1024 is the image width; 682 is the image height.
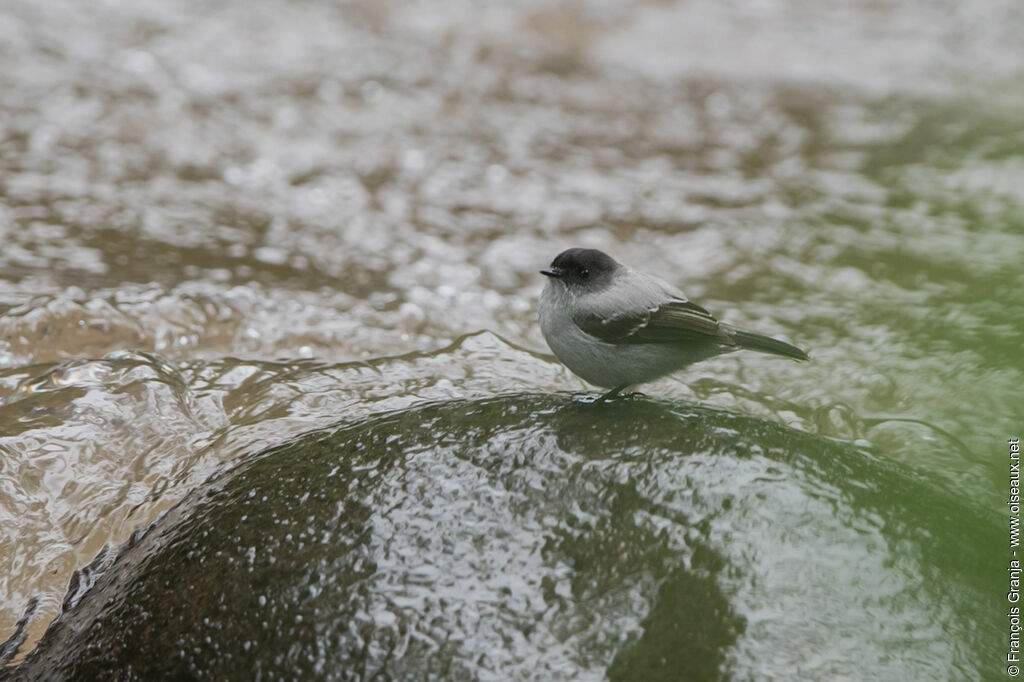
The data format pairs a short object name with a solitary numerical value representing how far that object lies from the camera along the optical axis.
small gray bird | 7.48
